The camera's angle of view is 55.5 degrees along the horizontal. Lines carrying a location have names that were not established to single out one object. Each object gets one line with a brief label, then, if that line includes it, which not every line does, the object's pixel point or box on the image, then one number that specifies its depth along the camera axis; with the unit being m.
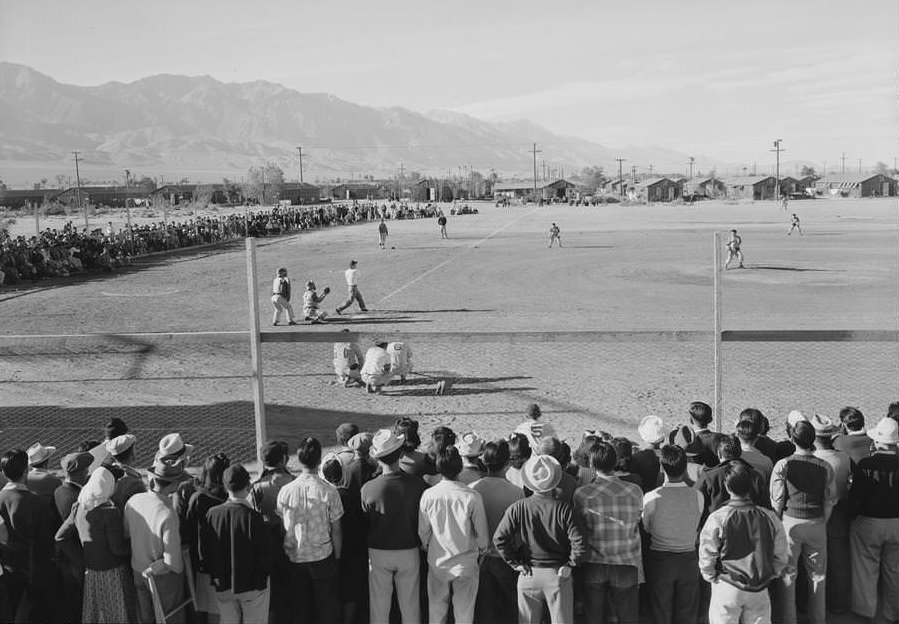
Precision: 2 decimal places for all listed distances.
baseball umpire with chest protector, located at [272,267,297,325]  20.93
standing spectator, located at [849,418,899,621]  5.99
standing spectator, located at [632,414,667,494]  6.31
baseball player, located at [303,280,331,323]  21.86
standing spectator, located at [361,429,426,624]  5.80
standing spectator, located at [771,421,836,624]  5.95
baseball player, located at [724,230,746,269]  32.32
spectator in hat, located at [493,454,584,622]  5.36
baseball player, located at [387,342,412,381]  14.46
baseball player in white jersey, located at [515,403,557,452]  7.56
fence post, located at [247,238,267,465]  7.13
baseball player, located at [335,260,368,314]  22.53
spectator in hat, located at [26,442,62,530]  6.32
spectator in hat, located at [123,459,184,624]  5.57
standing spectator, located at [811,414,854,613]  6.25
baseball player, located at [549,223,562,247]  44.09
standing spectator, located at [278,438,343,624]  5.76
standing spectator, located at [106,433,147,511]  5.96
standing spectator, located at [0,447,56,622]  5.88
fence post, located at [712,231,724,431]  7.23
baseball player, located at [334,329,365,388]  14.71
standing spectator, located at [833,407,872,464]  6.65
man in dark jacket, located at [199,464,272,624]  5.50
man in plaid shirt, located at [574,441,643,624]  5.50
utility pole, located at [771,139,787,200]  128.12
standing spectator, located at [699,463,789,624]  5.27
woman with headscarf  5.66
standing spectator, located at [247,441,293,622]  5.94
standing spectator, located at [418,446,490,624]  5.62
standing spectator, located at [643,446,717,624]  5.62
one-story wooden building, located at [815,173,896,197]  131.34
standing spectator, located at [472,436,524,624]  5.88
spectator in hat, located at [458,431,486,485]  6.28
